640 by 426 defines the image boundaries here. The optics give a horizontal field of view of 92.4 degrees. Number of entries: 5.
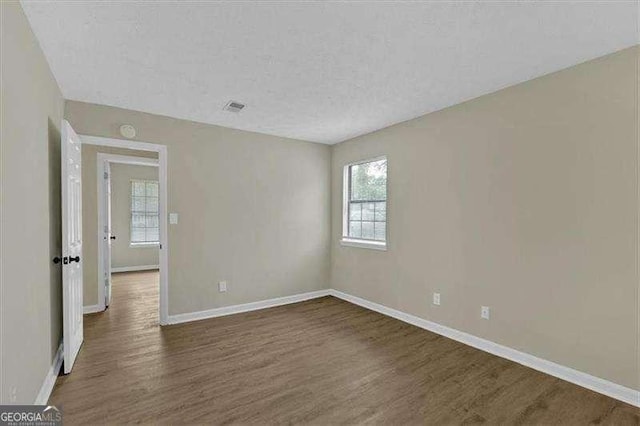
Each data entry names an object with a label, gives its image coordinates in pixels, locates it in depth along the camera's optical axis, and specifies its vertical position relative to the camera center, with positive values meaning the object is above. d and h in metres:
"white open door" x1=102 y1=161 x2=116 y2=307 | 4.20 -0.43
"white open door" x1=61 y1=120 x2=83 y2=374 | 2.42 -0.27
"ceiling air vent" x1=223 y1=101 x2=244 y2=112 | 3.18 +1.14
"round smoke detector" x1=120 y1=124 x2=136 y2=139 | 3.37 +0.92
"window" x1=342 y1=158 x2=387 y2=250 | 4.21 +0.12
